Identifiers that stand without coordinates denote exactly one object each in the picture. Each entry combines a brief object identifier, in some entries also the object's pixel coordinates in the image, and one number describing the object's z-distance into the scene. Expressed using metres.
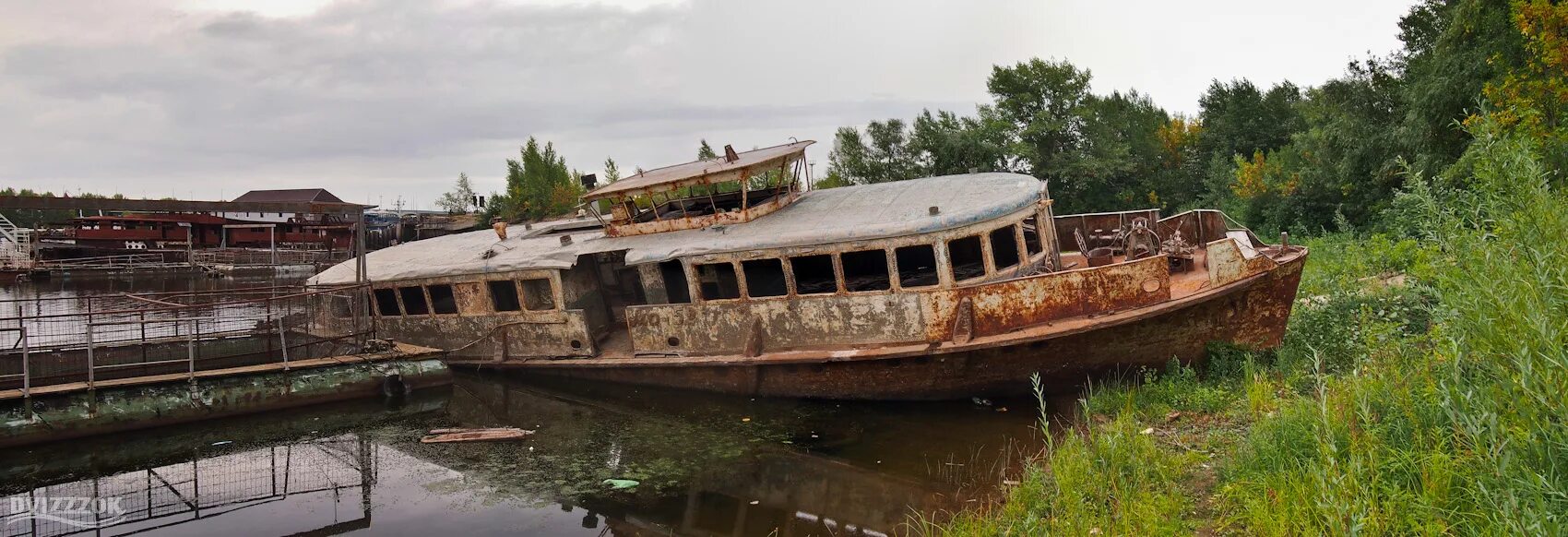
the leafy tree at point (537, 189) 56.03
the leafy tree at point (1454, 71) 15.03
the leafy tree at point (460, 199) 74.31
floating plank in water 10.66
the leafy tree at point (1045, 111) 33.44
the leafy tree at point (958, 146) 32.97
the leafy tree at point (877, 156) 36.69
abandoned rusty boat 10.01
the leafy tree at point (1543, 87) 11.44
